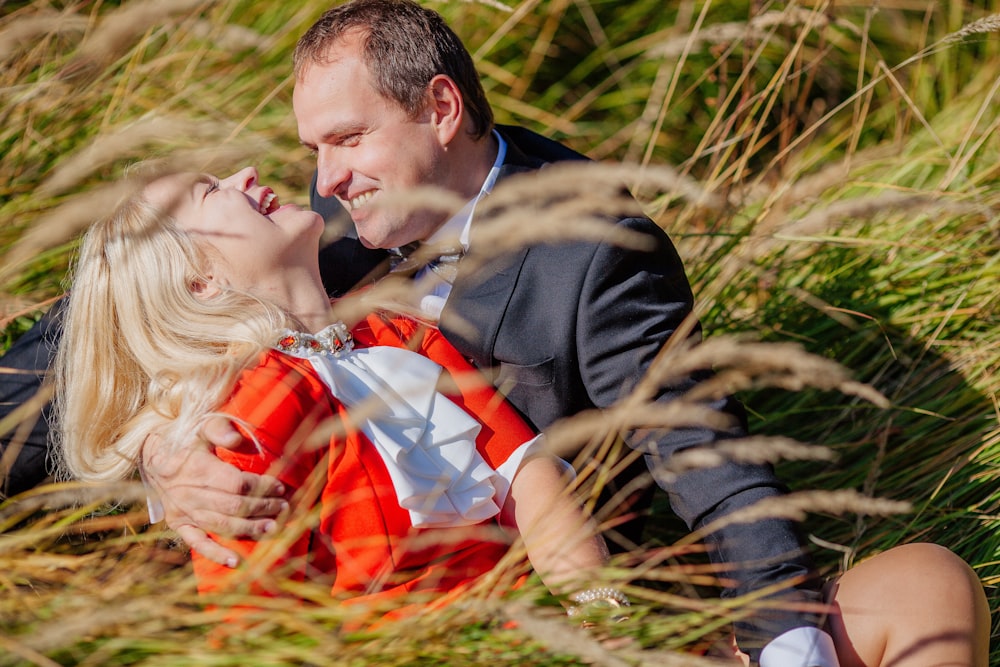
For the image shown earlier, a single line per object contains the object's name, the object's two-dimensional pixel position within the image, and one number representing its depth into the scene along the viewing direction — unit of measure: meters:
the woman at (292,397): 2.43
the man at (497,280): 2.44
